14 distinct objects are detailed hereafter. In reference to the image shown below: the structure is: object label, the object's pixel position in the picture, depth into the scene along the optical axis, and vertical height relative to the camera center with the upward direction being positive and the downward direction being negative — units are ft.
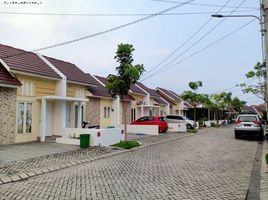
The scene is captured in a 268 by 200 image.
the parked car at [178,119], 83.60 -1.35
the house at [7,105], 38.70 +2.15
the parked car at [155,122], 69.18 -2.00
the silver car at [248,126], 52.64 -2.68
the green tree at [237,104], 158.70 +8.69
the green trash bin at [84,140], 39.01 -4.43
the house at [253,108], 232.62 +8.03
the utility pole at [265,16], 18.18 +8.63
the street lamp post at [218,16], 31.87 +14.92
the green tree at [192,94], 87.08 +8.80
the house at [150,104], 86.38 +5.30
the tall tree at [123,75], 41.68 +7.98
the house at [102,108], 60.68 +2.59
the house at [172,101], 115.31 +7.89
